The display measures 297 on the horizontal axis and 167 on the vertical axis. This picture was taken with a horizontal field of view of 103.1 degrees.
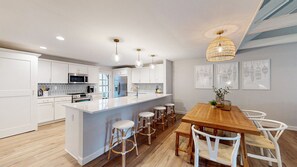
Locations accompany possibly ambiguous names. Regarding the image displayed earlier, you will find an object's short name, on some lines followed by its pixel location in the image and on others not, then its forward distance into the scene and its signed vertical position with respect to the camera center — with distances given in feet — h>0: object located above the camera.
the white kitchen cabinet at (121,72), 19.63 +2.01
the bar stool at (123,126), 6.09 -2.39
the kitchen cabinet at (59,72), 13.26 +1.24
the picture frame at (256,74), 11.68 +0.92
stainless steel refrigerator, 20.16 -0.51
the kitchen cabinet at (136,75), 19.17 +1.33
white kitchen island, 6.27 -2.66
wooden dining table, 5.00 -1.84
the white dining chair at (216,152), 4.33 -2.93
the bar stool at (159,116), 12.64 -3.68
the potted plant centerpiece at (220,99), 8.53 -1.17
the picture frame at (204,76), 14.49 +0.90
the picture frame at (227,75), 13.13 +0.94
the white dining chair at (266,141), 5.34 -2.88
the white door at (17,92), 9.27 -0.78
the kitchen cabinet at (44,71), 12.25 +1.30
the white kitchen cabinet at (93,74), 16.66 +1.29
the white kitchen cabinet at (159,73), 16.78 +1.39
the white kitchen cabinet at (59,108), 12.80 -2.80
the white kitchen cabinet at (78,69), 14.70 +1.88
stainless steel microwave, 14.47 +0.67
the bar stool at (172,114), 12.59 -3.39
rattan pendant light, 6.66 +1.99
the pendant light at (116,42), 8.40 +3.14
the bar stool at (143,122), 8.70 -3.61
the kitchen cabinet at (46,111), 11.69 -2.87
